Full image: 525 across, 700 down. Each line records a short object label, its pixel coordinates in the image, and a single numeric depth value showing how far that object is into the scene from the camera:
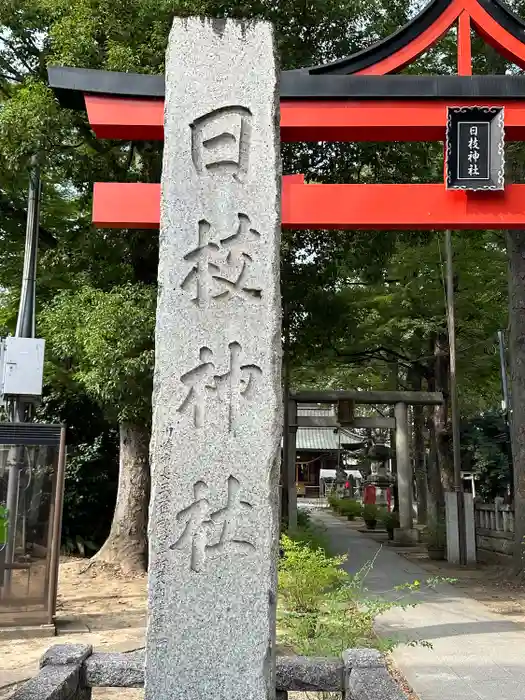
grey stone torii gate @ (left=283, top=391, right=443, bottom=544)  16.16
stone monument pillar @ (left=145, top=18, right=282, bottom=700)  3.49
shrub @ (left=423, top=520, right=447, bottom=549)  15.33
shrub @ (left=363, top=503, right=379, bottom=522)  22.78
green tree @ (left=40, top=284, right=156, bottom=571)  9.32
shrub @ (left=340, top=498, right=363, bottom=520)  27.32
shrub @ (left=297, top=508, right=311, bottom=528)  15.18
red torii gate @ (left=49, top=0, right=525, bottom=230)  7.33
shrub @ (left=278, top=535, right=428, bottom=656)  5.38
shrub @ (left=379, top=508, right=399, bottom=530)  19.32
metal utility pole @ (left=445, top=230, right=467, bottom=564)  14.10
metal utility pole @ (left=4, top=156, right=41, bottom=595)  8.33
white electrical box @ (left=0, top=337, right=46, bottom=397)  8.38
